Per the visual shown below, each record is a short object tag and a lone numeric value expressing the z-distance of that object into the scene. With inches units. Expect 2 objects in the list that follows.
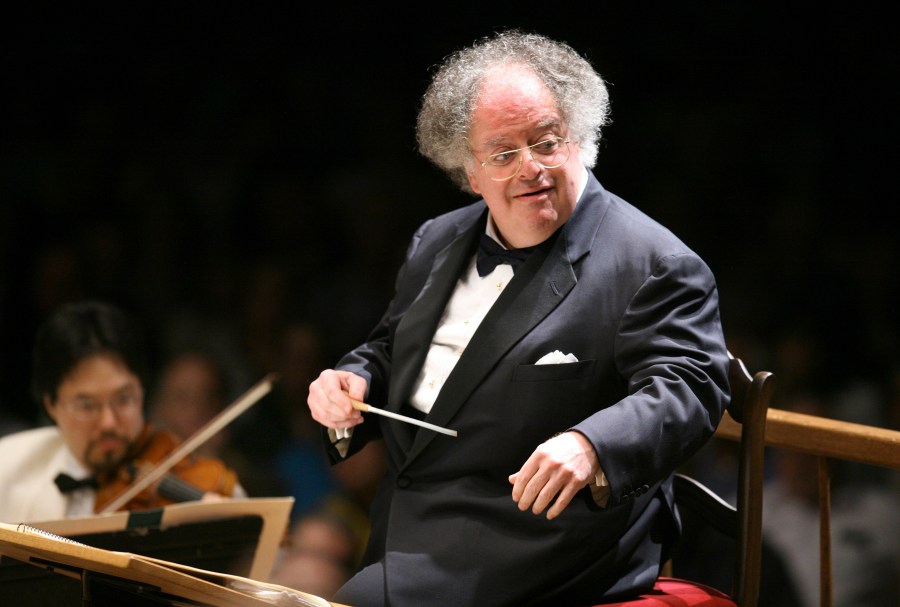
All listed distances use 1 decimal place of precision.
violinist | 364.4
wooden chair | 334.3
